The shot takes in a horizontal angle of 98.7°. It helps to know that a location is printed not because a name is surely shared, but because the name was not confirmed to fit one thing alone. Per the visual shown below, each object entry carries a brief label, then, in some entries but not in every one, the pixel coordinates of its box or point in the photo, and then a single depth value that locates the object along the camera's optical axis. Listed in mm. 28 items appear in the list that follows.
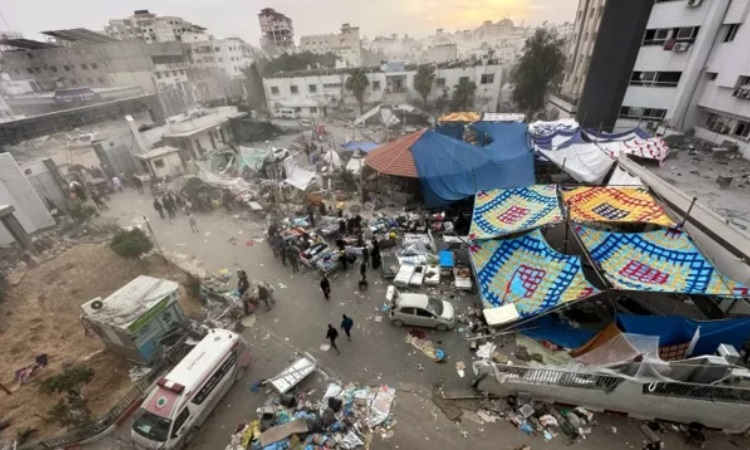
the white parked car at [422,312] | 10586
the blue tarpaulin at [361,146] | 25167
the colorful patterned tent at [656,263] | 8570
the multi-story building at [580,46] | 34772
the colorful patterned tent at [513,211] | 11625
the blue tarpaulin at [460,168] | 16594
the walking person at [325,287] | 11992
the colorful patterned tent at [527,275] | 9844
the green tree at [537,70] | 32875
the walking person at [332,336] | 9906
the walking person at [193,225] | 17219
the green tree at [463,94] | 38500
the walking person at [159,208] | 18075
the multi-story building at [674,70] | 19500
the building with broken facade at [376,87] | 38750
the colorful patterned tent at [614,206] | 10992
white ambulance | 7312
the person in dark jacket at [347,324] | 10109
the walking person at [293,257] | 13898
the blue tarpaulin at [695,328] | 8164
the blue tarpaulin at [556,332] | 9969
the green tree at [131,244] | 13250
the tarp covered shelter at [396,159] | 17719
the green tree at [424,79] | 38906
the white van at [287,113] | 40656
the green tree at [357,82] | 39938
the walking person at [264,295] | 11688
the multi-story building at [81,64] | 44531
